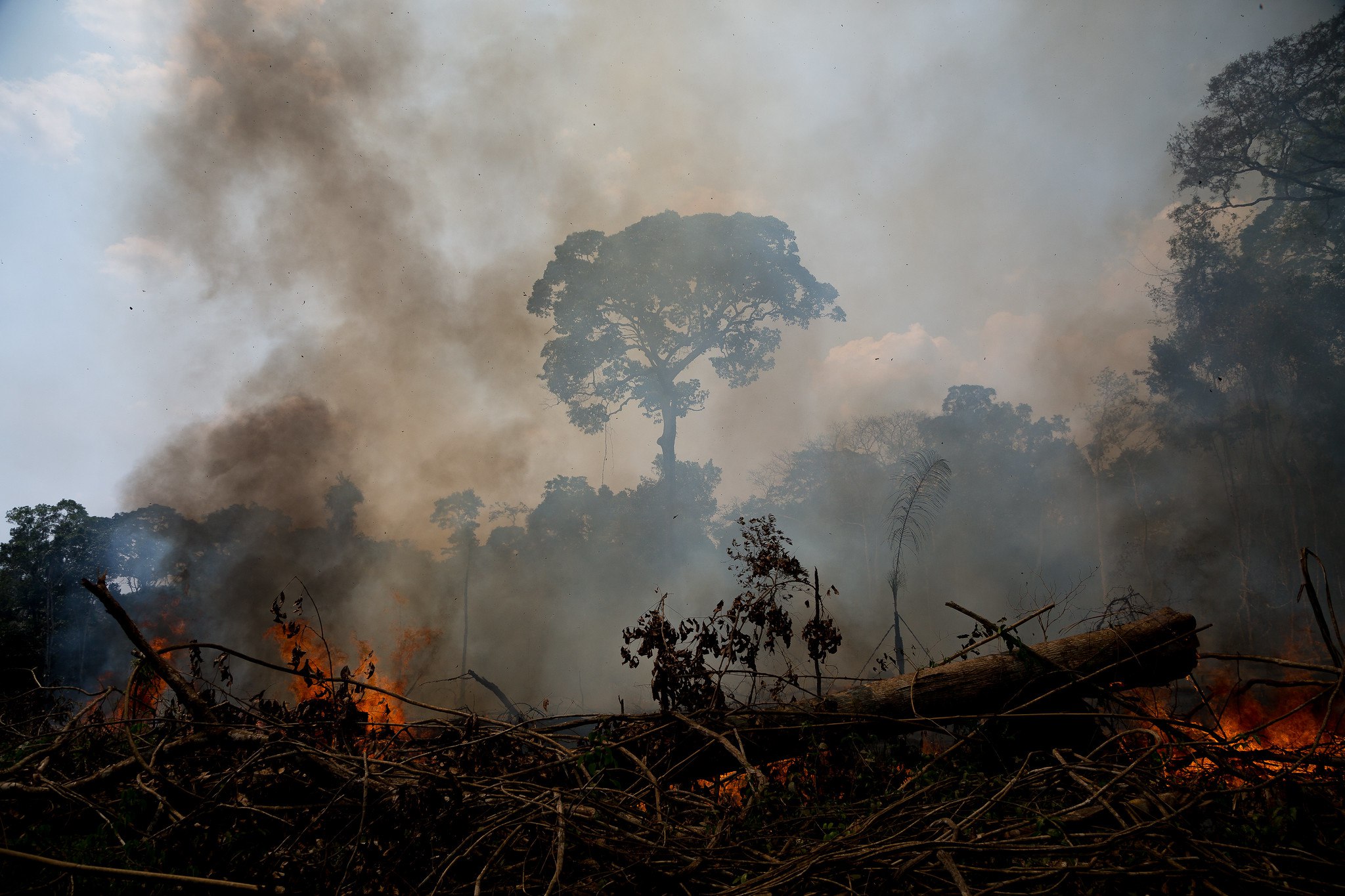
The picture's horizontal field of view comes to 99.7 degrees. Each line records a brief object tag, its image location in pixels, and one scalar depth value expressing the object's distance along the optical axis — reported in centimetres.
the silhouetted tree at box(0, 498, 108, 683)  1827
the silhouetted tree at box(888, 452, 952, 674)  1858
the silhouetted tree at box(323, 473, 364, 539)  2080
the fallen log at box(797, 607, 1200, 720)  378
